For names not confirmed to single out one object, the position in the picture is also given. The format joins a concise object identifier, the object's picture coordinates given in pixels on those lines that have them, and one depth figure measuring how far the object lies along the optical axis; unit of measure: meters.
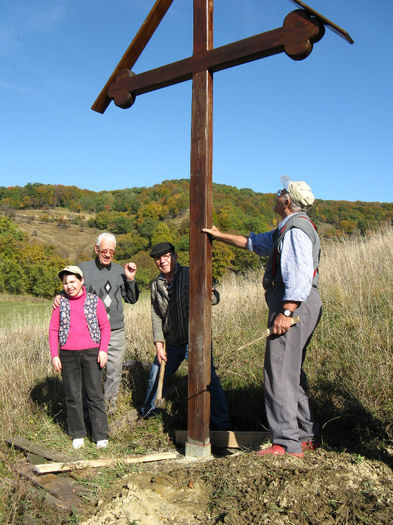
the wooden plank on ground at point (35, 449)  3.42
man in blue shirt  2.84
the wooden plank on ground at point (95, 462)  3.10
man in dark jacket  3.95
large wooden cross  3.29
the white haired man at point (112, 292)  4.36
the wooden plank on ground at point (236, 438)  3.53
